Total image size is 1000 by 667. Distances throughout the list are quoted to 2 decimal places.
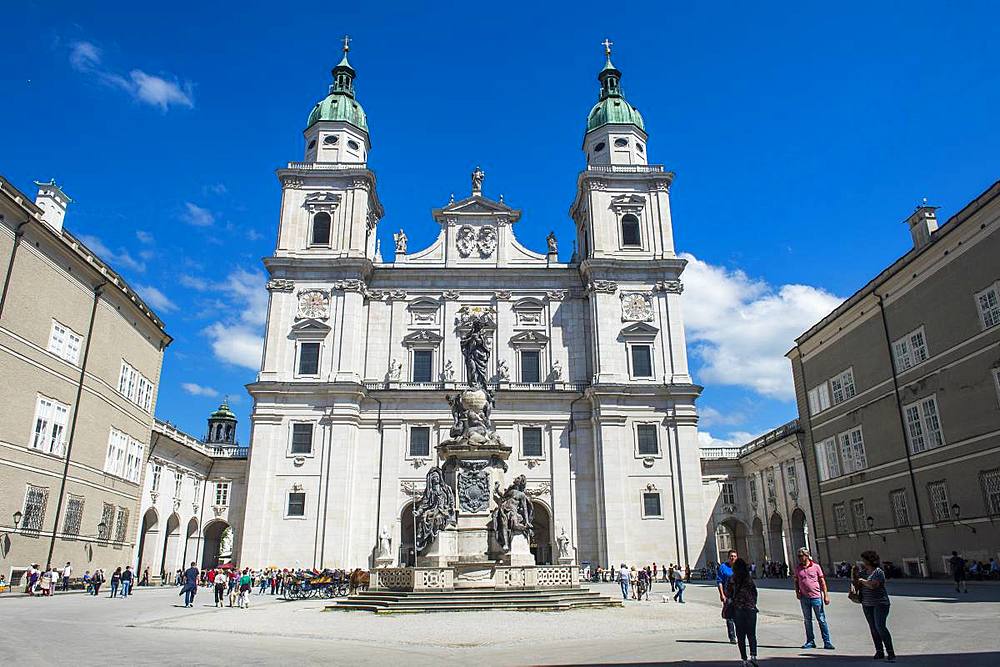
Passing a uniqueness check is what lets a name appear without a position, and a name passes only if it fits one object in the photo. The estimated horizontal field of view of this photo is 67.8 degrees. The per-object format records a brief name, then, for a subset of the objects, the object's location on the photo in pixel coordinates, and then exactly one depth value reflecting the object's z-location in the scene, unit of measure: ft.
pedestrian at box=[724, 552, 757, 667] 31.78
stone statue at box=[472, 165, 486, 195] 163.17
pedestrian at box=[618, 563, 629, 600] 85.26
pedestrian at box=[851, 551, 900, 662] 32.41
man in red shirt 37.93
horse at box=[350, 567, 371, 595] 96.95
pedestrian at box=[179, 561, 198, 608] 77.87
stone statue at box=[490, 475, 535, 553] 69.21
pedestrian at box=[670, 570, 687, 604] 80.33
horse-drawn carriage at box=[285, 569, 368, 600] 98.61
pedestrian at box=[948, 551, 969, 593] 73.20
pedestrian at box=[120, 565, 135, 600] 97.14
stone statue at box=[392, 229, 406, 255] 159.33
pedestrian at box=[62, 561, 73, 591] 96.37
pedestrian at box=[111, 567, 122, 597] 94.80
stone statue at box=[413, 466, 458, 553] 70.23
